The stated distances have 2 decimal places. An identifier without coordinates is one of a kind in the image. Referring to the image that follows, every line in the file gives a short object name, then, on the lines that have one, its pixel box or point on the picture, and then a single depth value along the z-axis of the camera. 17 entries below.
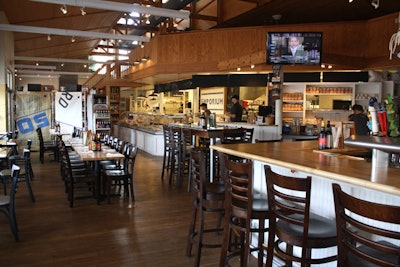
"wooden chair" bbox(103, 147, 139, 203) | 5.39
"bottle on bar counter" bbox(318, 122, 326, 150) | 3.48
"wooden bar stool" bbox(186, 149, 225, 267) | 3.20
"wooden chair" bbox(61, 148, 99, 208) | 5.38
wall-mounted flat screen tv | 7.20
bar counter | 2.10
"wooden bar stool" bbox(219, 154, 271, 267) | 2.65
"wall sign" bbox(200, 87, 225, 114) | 12.07
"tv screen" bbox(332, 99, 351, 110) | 9.35
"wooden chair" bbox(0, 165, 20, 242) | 3.87
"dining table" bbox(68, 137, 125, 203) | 5.39
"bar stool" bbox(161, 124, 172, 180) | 7.35
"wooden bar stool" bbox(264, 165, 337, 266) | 2.20
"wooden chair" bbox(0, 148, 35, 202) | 5.03
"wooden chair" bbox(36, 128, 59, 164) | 9.33
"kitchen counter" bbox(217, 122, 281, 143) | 7.64
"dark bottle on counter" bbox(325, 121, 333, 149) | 3.50
